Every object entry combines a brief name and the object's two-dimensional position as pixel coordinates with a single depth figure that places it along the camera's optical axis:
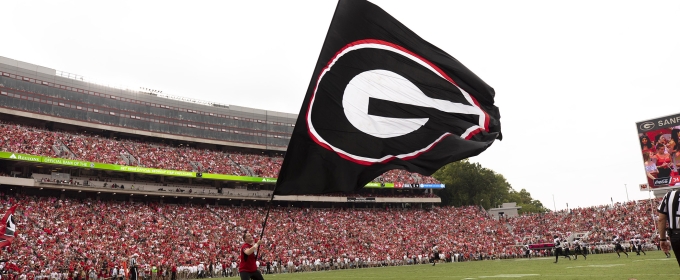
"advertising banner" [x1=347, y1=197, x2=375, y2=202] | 60.44
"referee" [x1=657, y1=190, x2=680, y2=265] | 6.44
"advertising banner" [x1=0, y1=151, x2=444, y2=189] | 39.54
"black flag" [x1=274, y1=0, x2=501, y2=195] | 7.79
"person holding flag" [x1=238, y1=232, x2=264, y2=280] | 9.48
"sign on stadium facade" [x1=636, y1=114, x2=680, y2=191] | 34.09
